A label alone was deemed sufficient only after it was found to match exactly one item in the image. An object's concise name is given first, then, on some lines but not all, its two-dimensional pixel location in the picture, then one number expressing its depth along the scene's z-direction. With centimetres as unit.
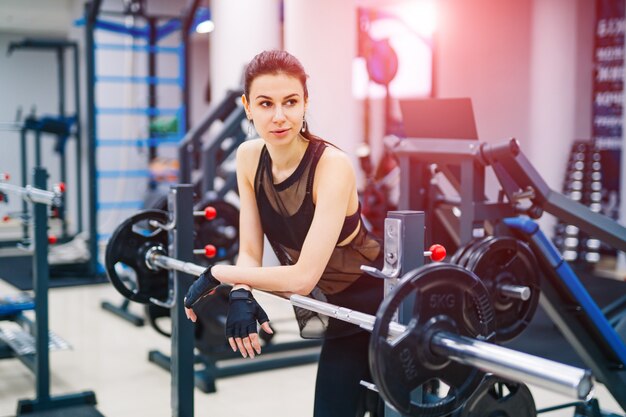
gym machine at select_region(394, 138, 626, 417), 301
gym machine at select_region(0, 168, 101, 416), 335
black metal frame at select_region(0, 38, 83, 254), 767
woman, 179
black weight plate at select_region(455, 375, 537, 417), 170
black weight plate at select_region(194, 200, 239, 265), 440
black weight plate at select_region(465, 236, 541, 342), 296
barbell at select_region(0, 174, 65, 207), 312
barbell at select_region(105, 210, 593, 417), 129
